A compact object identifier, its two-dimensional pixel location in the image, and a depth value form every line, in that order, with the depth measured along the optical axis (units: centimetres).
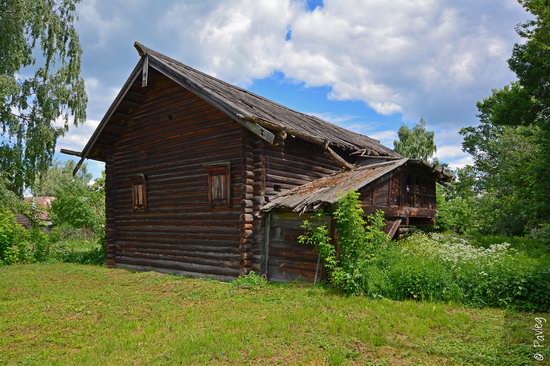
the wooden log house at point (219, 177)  1204
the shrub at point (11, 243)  1873
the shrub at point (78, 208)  3047
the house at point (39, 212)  2582
